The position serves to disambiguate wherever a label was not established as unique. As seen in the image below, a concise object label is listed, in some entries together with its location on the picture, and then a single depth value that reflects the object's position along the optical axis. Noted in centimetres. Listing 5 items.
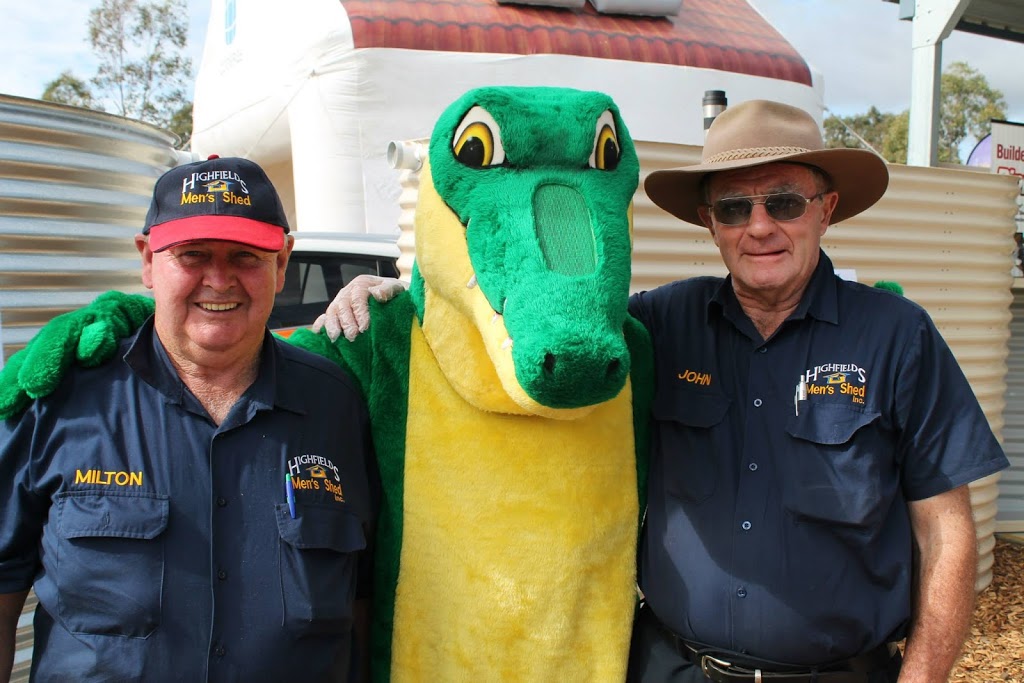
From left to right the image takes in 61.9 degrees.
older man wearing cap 167
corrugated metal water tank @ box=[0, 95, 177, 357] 246
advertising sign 695
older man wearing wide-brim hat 202
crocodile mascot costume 177
